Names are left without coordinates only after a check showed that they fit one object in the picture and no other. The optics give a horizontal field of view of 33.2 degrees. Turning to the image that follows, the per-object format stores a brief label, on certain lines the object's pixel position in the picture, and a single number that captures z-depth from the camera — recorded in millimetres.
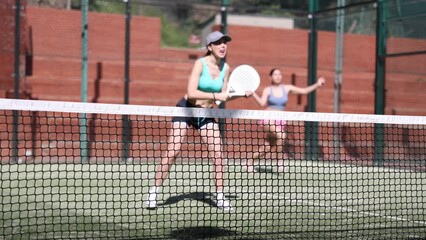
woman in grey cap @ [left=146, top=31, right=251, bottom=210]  5852
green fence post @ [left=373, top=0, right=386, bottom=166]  11586
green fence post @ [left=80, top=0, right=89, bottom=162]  11273
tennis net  4641
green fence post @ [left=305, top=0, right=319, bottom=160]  12695
